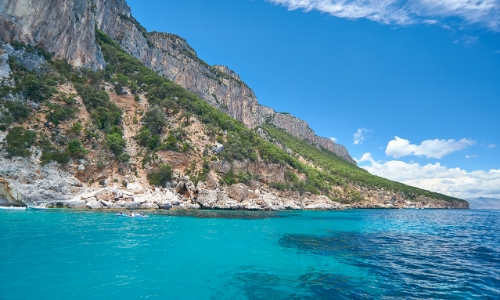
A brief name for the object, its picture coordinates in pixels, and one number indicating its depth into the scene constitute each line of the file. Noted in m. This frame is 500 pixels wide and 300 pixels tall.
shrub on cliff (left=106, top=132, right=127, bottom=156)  48.00
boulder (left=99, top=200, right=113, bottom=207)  38.25
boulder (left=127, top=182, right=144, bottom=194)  43.90
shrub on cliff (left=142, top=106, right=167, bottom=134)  58.22
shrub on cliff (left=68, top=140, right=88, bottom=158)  42.25
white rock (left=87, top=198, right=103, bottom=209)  36.78
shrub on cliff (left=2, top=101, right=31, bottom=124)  40.59
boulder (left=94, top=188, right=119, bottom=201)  39.22
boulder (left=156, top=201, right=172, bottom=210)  42.62
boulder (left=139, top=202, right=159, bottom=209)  41.11
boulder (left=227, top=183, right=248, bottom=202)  52.97
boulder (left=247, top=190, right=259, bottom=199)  55.05
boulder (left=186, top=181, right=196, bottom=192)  49.60
